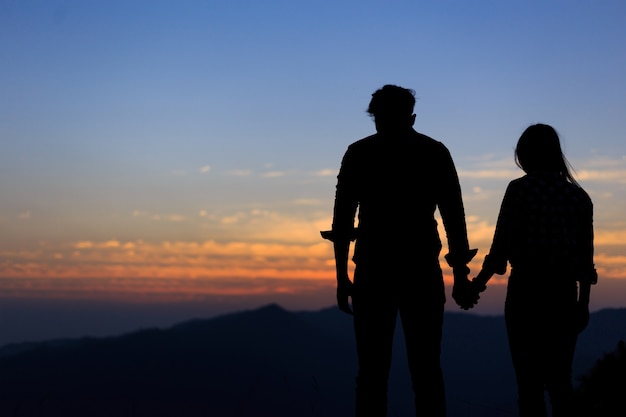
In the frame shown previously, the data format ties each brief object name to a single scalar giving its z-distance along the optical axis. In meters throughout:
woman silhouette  6.67
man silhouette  6.64
